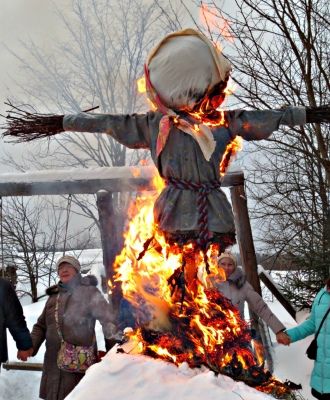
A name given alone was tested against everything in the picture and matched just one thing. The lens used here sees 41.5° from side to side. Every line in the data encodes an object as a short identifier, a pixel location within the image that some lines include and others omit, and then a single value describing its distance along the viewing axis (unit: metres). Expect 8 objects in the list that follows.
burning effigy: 2.22
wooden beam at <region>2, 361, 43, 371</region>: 5.19
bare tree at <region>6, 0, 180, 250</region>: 13.80
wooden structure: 4.30
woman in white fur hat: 3.77
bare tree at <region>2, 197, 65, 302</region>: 13.23
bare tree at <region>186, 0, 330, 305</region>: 5.22
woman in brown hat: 3.39
